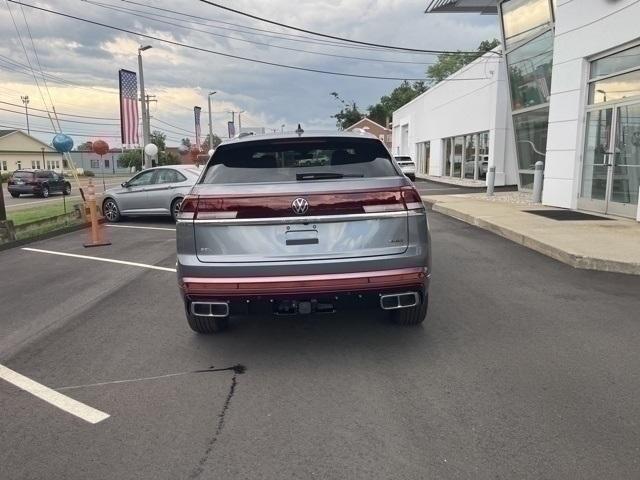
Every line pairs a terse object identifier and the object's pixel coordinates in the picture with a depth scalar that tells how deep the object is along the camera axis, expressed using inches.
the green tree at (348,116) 4028.1
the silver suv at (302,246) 151.0
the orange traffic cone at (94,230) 407.8
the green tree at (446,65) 2901.1
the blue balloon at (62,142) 519.2
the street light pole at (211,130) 2041.7
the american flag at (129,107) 959.6
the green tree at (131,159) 3308.6
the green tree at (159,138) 3907.0
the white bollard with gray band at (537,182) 602.9
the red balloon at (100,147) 769.6
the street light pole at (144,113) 938.1
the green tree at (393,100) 3673.7
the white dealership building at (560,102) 439.2
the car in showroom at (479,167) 984.9
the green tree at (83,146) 4473.4
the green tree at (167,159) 2471.2
